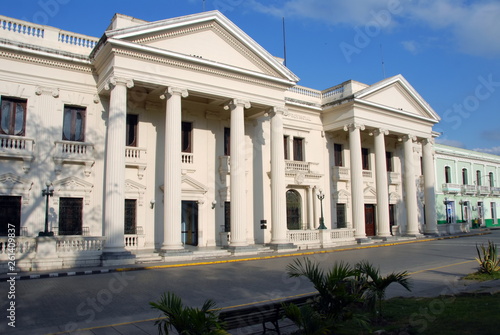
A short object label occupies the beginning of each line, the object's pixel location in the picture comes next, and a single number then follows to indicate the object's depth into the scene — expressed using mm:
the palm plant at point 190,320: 4613
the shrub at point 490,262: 11320
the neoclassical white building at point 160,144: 17062
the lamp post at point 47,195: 15145
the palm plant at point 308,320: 5258
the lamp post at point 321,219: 23841
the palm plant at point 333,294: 5896
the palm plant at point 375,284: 6586
